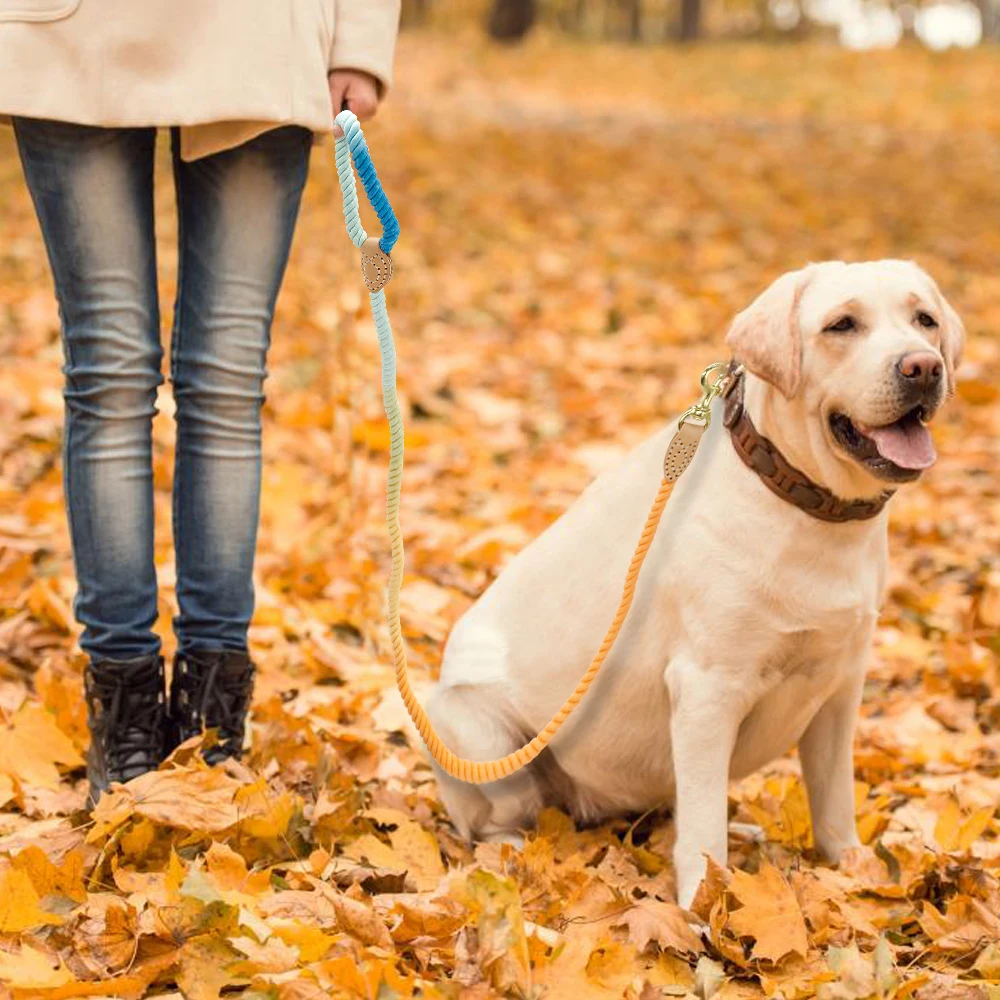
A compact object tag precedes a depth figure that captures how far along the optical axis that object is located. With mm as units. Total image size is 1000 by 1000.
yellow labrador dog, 2691
